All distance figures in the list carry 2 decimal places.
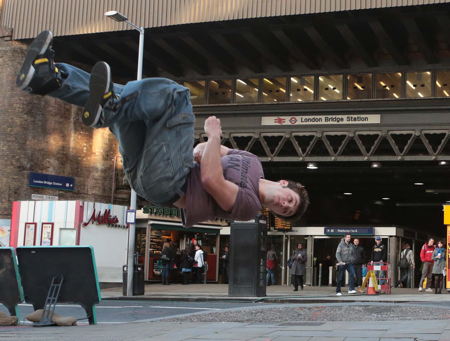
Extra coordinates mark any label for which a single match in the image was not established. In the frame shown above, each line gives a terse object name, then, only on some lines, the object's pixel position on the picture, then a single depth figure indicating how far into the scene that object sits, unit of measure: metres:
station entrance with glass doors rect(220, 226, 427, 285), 32.53
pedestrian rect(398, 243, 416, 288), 29.56
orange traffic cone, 25.22
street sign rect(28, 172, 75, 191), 30.88
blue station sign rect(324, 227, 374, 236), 32.75
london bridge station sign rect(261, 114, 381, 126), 29.58
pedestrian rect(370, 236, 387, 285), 25.58
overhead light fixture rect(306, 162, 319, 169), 34.04
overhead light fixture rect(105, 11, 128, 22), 23.39
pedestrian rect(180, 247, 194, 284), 33.31
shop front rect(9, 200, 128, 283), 29.08
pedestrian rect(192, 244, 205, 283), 33.25
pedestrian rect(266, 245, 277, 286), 30.72
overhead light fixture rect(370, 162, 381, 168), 32.50
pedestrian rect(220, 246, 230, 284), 34.39
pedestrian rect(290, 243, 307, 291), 27.65
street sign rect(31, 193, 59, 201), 30.75
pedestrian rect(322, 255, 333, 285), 34.00
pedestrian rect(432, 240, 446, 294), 25.69
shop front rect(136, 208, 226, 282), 33.16
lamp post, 25.66
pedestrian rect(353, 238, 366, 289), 24.38
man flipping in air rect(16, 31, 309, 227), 5.97
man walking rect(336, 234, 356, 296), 24.23
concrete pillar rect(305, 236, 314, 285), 33.84
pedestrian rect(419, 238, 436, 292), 26.48
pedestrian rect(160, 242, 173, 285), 31.53
